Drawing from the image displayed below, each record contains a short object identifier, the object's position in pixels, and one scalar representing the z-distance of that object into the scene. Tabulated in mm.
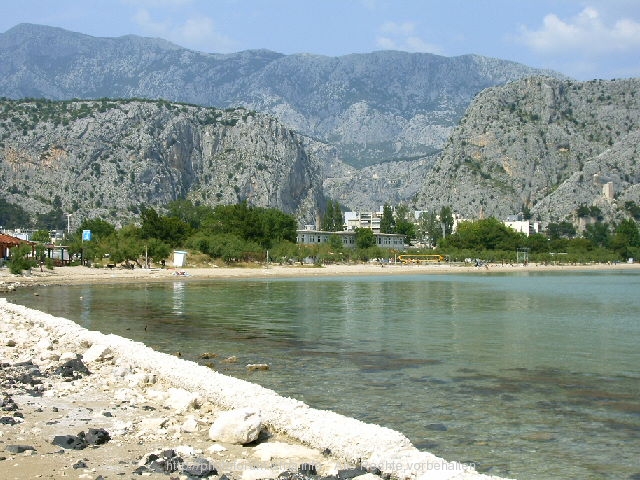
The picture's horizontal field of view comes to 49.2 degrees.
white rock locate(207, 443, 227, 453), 9203
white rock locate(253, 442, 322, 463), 9023
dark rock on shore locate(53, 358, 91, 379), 14992
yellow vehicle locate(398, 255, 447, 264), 143125
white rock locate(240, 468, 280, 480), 8000
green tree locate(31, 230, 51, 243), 92188
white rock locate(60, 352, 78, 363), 16625
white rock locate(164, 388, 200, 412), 11734
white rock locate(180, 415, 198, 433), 10219
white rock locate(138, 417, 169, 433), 10273
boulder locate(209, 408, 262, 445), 9586
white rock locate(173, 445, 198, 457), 8914
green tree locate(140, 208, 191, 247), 98362
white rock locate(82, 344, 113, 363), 17172
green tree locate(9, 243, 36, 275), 62969
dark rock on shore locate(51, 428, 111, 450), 9336
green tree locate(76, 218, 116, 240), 122569
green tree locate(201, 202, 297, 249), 112938
